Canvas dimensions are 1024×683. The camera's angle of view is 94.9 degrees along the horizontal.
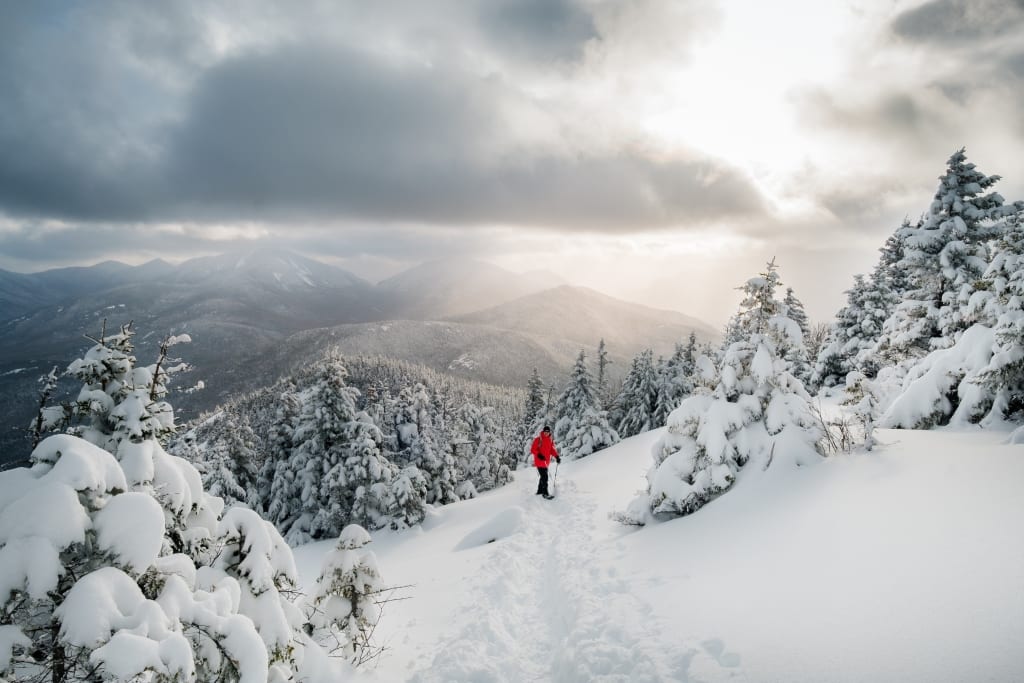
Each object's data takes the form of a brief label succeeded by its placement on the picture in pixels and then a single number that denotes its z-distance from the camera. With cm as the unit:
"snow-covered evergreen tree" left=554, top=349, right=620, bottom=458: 3509
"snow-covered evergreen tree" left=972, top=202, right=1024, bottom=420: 901
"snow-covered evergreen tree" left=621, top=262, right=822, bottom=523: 961
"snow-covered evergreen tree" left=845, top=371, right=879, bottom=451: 857
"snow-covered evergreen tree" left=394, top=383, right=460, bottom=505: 2858
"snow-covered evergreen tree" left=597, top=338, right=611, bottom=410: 5612
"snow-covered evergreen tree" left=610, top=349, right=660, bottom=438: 4025
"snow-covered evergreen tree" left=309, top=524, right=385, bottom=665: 640
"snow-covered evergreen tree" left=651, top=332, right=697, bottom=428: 3769
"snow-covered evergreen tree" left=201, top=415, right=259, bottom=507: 2294
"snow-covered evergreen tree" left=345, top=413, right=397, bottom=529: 2203
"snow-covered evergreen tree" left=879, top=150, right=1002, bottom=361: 1570
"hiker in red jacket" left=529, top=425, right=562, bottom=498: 1576
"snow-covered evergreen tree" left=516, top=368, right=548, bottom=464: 4388
